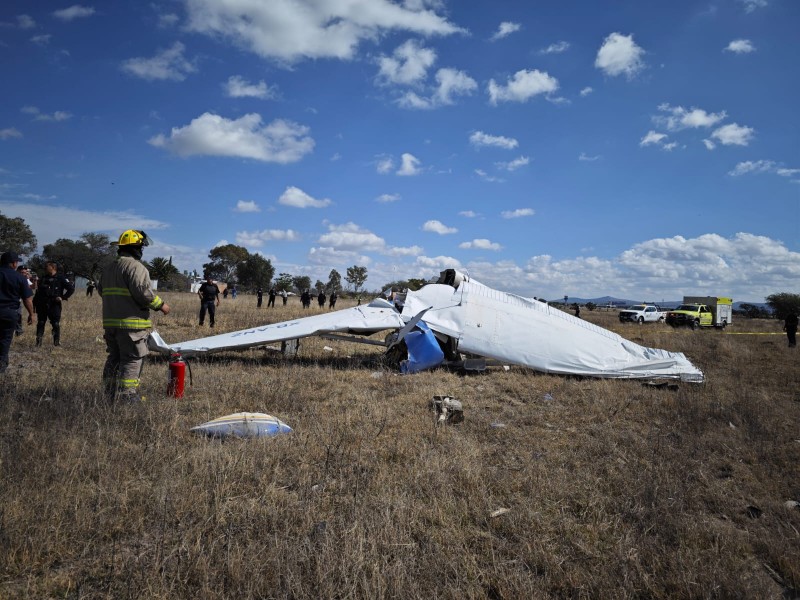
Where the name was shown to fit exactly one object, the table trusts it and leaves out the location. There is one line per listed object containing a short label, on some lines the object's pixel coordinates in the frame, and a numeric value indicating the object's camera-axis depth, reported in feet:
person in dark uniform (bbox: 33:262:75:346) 29.50
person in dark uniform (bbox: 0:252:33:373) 19.83
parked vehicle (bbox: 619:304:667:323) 116.06
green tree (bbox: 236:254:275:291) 258.57
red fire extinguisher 17.34
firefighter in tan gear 15.03
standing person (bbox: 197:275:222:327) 44.09
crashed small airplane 26.55
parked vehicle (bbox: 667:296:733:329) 104.73
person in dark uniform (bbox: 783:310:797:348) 54.54
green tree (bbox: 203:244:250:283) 264.72
